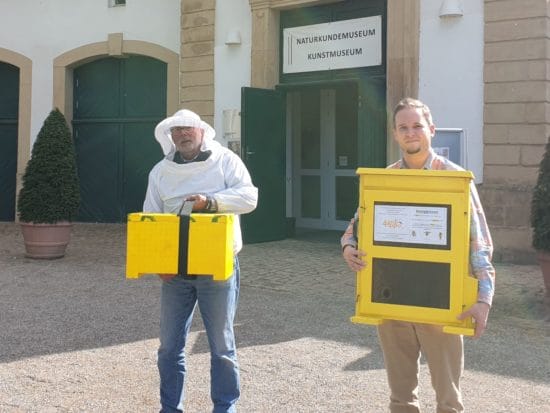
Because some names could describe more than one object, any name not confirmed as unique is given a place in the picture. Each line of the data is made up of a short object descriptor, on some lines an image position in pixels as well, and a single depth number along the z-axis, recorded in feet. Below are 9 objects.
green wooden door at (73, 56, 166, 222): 43.04
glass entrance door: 39.81
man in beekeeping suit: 10.30
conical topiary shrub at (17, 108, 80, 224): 27.99
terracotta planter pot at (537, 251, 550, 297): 19.16
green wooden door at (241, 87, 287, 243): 32.53
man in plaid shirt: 8.38
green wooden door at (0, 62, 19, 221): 46.14
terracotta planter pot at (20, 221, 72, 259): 28.60
